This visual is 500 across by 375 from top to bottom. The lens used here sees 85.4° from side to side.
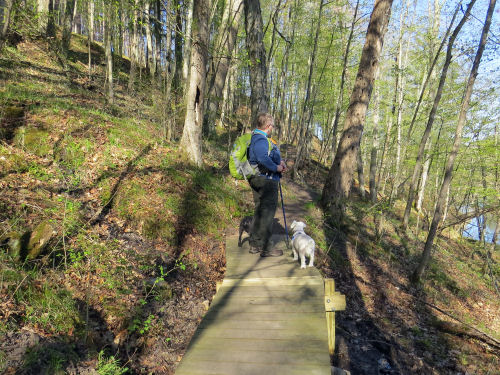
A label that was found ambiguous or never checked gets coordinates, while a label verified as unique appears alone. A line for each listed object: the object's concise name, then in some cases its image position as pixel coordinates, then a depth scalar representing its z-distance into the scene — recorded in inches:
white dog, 172.9
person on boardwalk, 165.5
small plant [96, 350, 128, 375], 111.2
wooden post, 161.9
